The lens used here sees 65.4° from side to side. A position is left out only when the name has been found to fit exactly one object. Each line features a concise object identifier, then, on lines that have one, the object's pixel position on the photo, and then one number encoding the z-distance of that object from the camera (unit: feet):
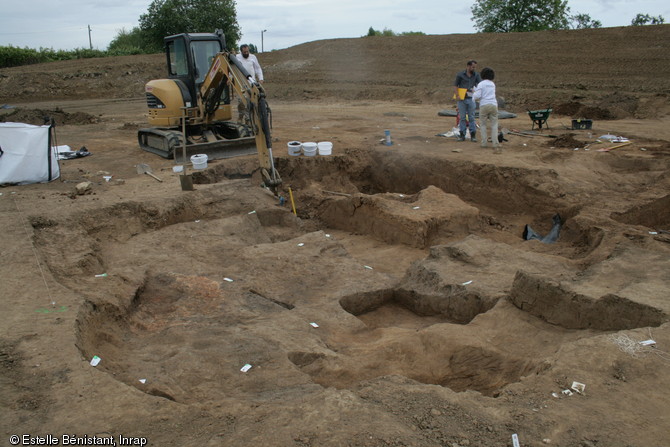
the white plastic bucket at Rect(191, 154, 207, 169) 31.10
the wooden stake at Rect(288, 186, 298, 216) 29.91
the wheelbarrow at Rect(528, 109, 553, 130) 40.74
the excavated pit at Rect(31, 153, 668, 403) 14.57
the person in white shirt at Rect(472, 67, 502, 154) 34.24
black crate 41.37
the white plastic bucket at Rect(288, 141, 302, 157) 34.76
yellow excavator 34.17
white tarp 28.02
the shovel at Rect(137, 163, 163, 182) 31.48
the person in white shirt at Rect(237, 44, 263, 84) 38.55
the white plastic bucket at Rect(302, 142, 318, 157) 34.76
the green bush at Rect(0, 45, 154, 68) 98.53
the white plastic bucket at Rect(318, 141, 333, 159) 35.14
